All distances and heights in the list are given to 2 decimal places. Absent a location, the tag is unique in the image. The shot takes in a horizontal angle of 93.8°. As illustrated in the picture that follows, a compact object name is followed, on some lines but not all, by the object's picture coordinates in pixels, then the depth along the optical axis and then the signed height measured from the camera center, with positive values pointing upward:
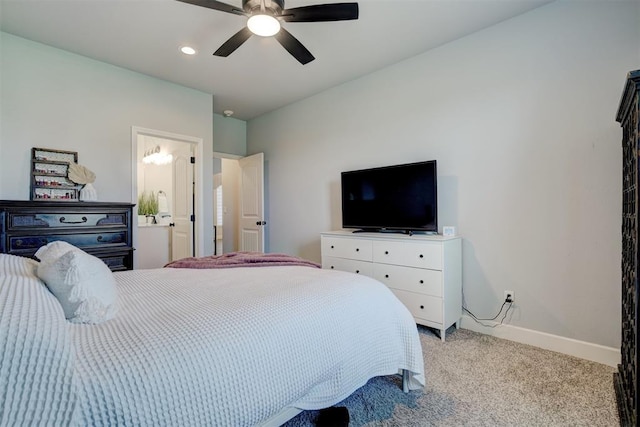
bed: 0.69 -0.40
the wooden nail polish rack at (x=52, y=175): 2.83 +0.45
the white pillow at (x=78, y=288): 1.04 -0.24
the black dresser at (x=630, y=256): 1.29 -0.20
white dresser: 2.52 -0.48
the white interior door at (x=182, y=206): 4.06 +0.20
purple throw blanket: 2.10 -0.30
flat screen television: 2.78 +0.20
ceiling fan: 1.95 +1.39
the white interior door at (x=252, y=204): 4.72 +0.26
